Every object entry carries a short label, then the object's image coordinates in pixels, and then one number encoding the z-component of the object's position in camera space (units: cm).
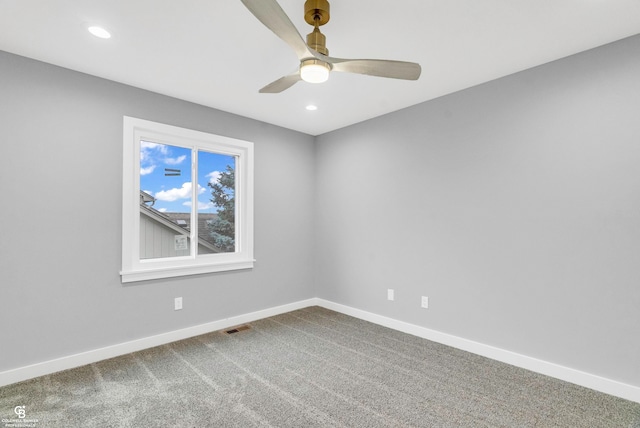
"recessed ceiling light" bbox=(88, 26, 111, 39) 205
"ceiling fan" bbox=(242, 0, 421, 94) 166
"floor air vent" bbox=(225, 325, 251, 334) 341
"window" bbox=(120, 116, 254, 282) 293
